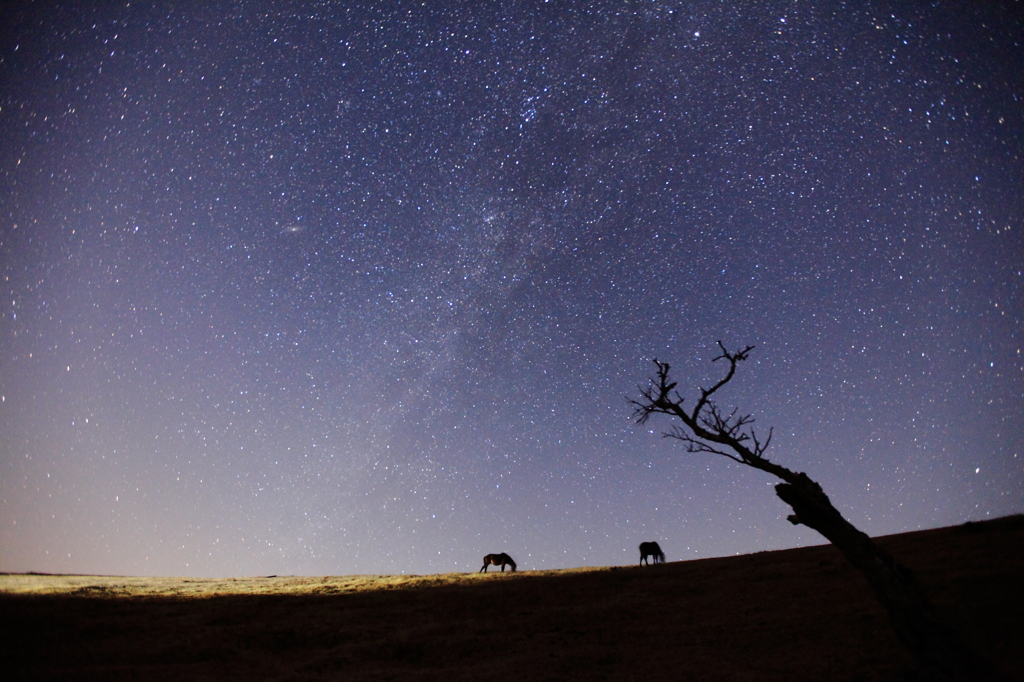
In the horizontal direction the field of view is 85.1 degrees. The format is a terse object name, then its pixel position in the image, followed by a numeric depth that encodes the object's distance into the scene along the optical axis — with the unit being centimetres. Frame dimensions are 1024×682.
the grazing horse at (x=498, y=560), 3941
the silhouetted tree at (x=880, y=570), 834
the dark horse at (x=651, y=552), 3397
